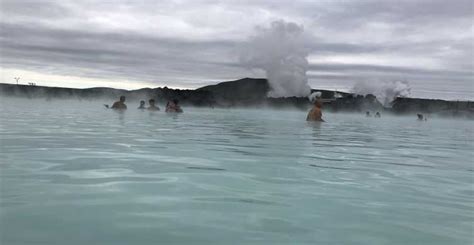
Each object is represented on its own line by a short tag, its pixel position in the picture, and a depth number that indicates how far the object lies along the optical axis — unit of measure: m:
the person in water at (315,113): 23.44
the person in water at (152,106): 32.72
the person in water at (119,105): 32.81
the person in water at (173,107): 32.22
